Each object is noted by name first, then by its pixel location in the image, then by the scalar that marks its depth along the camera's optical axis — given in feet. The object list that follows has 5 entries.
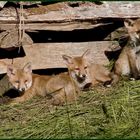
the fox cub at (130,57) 52.95
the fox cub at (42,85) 47.26
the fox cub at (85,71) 51.83
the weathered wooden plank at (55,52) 53.42
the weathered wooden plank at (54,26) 51.55
